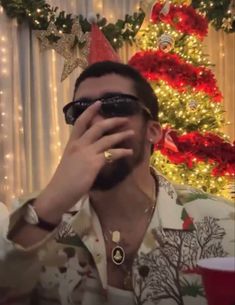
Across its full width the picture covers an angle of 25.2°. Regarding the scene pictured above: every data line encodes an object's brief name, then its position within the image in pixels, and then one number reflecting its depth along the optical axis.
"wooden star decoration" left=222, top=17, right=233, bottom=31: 3.93
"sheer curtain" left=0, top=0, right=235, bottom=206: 3.36
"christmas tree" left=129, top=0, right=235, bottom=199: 2.97
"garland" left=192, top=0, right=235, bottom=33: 3.72
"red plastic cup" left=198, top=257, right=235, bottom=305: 0.63
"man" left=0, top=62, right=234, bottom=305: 1.11
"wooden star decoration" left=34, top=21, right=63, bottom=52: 3.46
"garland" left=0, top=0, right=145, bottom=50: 3.33
